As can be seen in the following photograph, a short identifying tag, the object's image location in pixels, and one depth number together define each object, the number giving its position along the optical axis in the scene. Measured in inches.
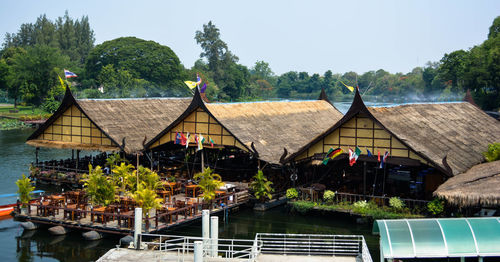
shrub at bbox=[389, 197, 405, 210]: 1013.2
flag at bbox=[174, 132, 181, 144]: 1234.6
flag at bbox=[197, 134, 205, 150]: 1198.0
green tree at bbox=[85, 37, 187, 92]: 3472.0
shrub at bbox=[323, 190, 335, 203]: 1083.3
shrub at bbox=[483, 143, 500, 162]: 1130.7
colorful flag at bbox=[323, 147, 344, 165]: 1091.9
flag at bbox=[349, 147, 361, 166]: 1053.8
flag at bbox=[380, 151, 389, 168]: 1047.6
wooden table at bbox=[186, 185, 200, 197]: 1142.3
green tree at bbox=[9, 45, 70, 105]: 3248.0
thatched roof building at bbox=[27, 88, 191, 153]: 1368.1
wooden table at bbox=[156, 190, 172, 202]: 1109.4
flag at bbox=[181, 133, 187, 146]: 1232.5
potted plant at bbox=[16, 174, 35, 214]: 1019.9
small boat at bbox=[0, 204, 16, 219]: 1085.1
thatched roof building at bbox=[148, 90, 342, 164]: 1226.0
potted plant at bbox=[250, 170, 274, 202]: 1142.3
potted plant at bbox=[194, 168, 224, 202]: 1058.7
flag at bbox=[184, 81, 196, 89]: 1214.0
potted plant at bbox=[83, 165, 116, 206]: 994.7
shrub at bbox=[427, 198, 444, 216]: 972.6
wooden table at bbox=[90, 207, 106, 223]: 953.5
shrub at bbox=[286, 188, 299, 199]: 1112.8
